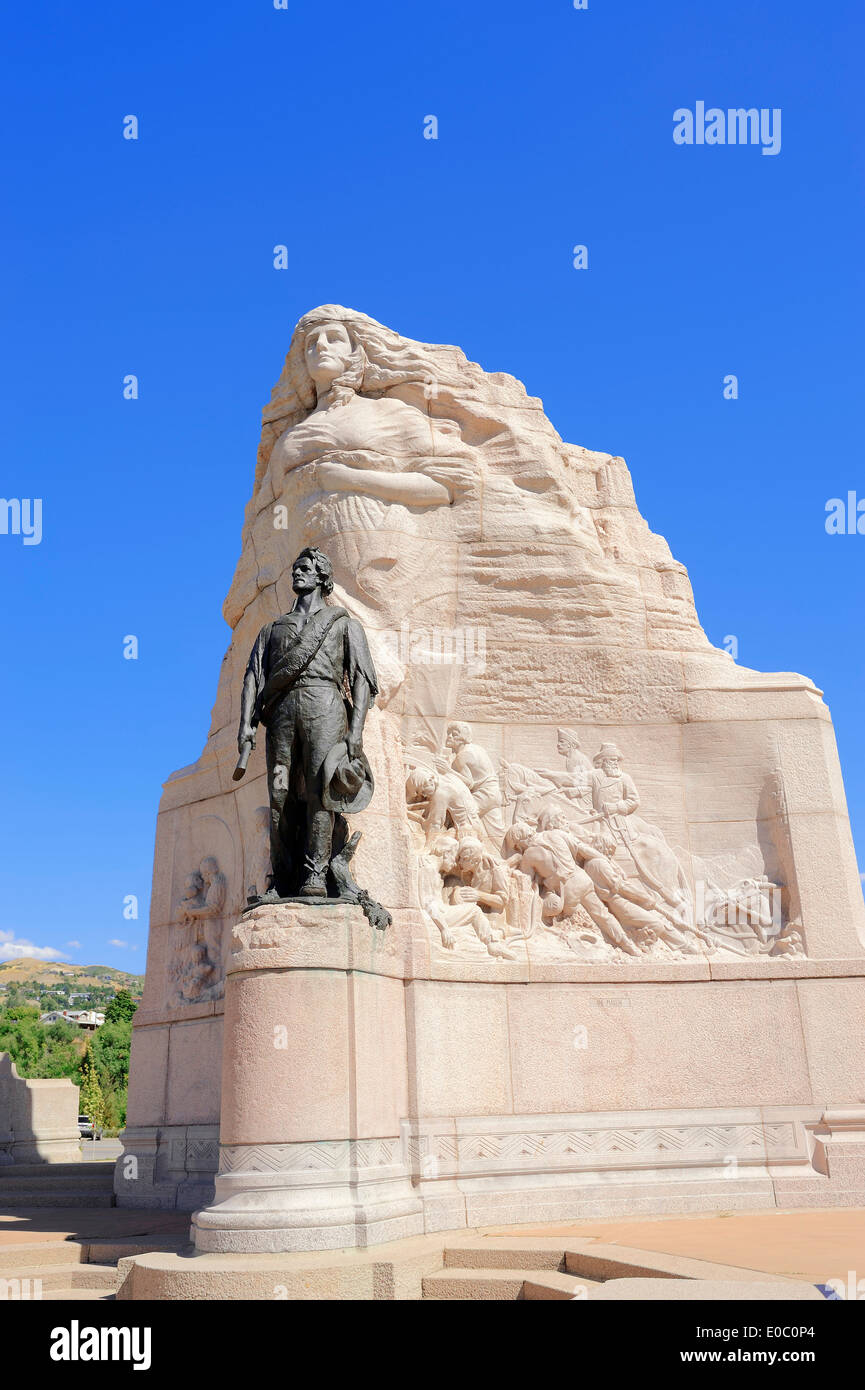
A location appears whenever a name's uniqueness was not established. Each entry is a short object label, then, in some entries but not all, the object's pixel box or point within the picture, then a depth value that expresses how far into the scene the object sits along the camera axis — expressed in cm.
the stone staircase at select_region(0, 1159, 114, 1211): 1176
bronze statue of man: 827
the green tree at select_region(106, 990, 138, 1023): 5862
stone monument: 928
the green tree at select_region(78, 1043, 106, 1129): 4406
